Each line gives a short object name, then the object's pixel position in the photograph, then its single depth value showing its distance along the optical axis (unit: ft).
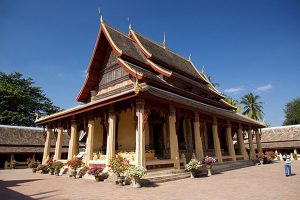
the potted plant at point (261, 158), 67.87
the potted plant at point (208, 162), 42.50
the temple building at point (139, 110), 39.73
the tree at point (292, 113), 173.30
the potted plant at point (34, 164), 66.04
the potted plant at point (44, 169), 55.04
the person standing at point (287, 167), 38.45
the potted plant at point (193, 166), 39.70
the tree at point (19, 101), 130.52
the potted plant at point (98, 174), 37.55
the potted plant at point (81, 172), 43.98
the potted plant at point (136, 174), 31.02
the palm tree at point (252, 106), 170.04
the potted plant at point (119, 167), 33.45
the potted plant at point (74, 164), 43.88
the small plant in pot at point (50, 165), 52.45
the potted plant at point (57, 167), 50.52
